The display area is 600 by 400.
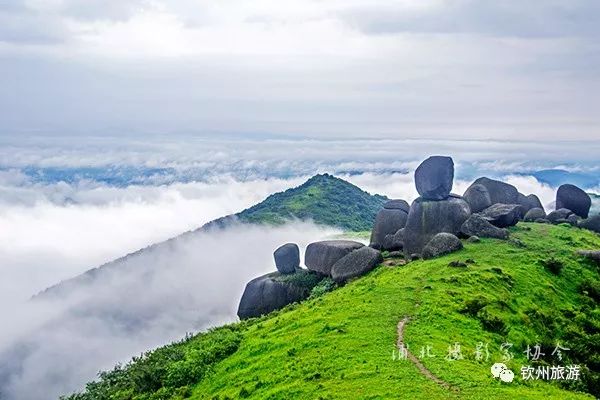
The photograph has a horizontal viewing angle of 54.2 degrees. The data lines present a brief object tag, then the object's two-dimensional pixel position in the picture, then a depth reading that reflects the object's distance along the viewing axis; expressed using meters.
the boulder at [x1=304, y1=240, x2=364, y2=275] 74.69
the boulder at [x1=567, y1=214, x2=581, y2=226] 83.78
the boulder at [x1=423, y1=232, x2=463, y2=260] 63.53
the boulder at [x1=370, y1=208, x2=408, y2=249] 81.00
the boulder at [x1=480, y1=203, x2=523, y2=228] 73.81
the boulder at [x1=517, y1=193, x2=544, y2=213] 94.56
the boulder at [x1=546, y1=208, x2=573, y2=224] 85.19
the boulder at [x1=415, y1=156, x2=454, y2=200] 74.31
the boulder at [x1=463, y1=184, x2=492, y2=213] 82.94
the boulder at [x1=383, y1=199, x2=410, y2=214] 84.31
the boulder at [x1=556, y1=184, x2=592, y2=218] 92.25
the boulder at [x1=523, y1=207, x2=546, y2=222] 87.00
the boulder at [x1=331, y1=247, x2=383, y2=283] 68.31
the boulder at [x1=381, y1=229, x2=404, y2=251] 76.44
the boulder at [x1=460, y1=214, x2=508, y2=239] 68.19
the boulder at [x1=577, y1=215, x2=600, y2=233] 82.44
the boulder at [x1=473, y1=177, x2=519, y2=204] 89.62
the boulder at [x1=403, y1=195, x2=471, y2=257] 70.81
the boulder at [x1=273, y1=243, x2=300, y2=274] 83.19
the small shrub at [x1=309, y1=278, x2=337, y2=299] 68.62
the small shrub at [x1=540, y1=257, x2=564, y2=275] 57.19
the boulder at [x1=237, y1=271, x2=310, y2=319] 76.00
